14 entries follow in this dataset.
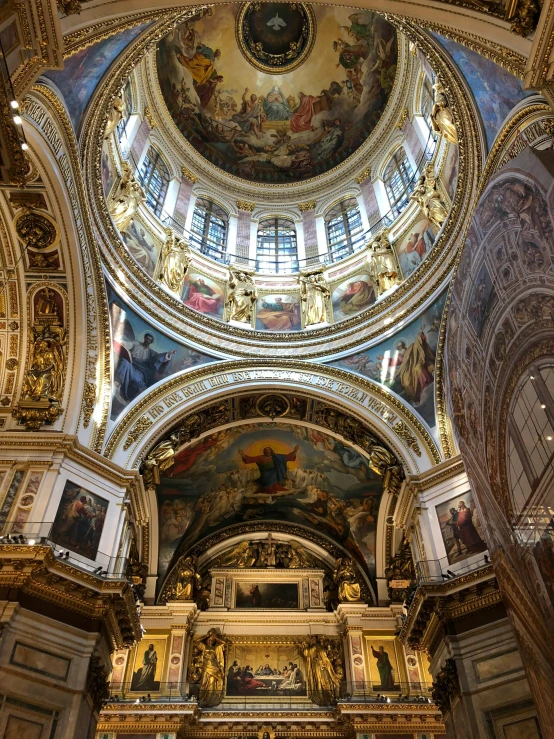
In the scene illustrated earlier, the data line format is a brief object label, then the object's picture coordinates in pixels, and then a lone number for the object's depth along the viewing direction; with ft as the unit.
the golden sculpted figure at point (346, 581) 63.52
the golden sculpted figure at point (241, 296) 65.10
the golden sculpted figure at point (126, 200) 57.06
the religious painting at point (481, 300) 37.32
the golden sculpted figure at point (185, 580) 63.36
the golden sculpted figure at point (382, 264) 61.77
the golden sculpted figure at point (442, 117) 48.80
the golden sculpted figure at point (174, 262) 62.35
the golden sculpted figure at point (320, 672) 58.44
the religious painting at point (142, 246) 59.36
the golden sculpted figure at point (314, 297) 65.36
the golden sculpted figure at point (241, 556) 69.00
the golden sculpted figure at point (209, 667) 58.34
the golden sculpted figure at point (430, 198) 55.21
